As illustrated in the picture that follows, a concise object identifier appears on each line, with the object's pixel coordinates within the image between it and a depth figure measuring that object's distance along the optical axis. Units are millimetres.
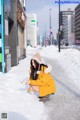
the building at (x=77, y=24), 80518
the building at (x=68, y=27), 89729
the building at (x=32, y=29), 50206
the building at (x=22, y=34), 12418
